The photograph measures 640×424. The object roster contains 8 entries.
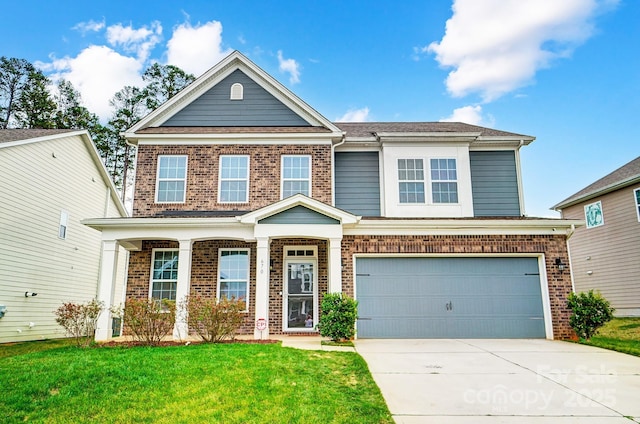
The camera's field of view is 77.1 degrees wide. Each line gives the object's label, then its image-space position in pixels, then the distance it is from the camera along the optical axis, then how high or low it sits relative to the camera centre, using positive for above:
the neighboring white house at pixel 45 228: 11.41 +1.96
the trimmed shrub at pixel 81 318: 9.19 -0.67
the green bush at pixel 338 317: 9.52 -0.68
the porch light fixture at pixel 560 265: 10.90 +0.60
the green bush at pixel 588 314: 10.00 -0.64
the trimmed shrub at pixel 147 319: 9.30 -0.69
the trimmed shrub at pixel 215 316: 9.41 -0.63
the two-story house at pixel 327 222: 10.65 +1.72
